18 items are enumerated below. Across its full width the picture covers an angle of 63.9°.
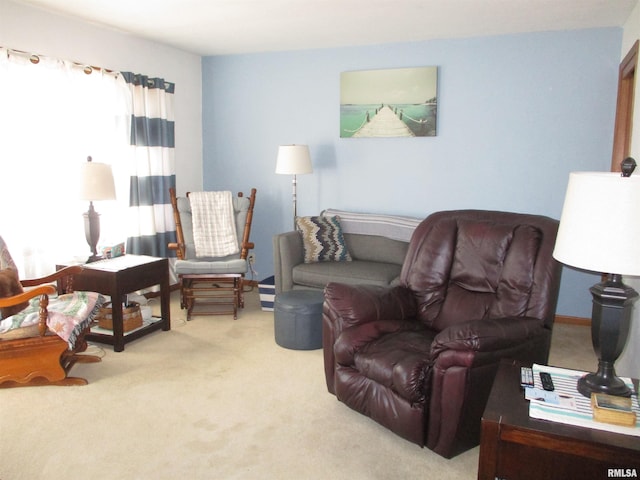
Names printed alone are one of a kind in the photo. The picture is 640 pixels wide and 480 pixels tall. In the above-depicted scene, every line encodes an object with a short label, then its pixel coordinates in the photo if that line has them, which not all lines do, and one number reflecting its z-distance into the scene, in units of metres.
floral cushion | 2.94
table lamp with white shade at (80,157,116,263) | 3.60
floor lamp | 4.49
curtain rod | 3.50
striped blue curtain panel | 4.52
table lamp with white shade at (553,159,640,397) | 1.56
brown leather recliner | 2.21
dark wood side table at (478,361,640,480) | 1.53
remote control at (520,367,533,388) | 1.87
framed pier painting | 4.47
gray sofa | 4.09
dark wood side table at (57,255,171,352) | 3.52
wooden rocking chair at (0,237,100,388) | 2.88
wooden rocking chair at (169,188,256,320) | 4.30
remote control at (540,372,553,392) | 1.83
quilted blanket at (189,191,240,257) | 4.63
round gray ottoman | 3.57
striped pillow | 4.39
